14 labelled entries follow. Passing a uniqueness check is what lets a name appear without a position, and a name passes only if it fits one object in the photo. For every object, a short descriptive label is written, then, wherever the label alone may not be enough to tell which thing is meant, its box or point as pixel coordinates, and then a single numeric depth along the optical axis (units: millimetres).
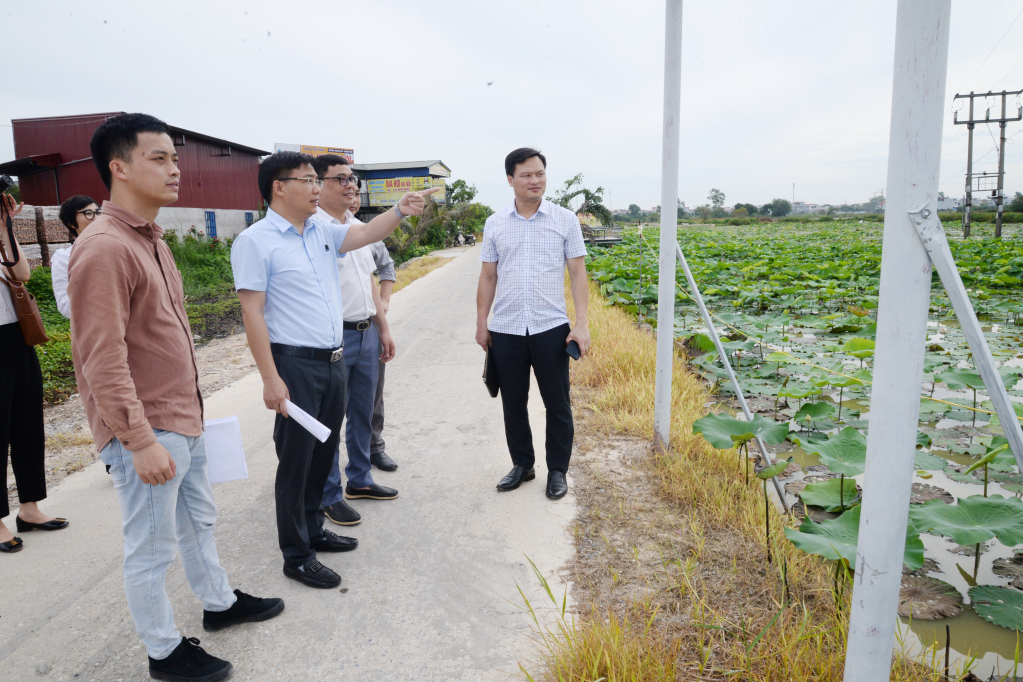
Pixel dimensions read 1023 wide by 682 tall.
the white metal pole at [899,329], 1276
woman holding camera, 2777
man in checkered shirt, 3072
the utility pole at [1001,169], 24258
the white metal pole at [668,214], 3141
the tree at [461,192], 41281
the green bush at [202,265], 13047
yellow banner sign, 37031
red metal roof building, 18047
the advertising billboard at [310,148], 27719
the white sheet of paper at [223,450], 2133
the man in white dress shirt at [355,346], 3027
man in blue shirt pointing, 2283
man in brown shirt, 1688
